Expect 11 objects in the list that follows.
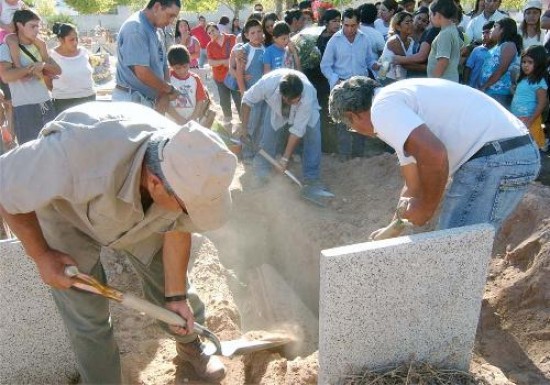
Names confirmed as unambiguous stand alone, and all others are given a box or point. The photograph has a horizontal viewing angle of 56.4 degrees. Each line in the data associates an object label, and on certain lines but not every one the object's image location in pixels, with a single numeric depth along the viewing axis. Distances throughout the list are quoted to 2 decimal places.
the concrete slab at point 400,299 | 2.33
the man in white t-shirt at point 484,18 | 6.84
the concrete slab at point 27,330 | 2.56
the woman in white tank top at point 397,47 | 5.96
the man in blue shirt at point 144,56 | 4.33
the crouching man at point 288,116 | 5.00
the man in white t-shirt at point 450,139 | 2.53
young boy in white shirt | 5.23
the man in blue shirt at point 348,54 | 5.86
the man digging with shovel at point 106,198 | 1.89
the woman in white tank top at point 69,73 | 5.35
